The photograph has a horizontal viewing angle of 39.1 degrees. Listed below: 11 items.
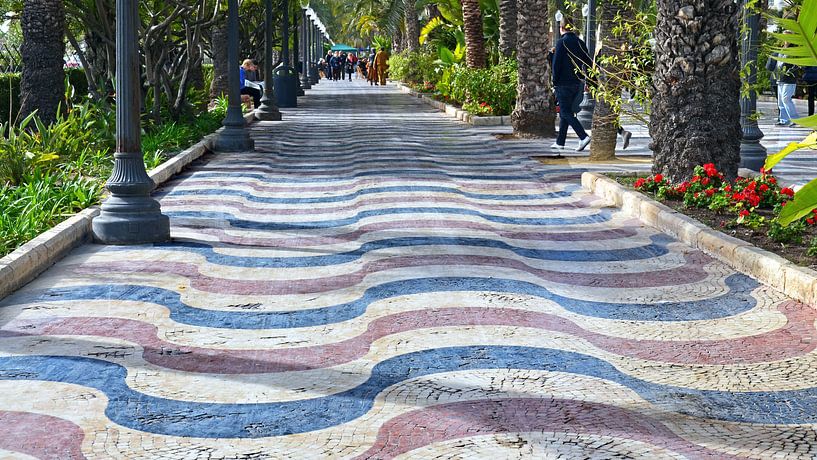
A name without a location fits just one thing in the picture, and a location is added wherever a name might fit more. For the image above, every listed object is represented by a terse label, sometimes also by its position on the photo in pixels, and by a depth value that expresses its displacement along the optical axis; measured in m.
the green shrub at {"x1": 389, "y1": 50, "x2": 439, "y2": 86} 39.00
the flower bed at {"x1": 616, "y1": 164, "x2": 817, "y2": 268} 7.91
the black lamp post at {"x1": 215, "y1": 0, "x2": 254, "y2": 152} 17.16
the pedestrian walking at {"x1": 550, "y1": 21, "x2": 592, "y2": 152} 16.34
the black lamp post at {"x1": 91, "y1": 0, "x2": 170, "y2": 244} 8.68
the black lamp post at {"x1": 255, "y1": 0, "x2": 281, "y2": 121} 25.39
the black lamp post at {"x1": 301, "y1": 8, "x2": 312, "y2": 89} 48.32
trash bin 31.75
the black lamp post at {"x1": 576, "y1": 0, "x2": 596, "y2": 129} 19.06
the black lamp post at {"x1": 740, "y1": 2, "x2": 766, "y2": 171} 13.20
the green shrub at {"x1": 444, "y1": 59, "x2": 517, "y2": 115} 24.16
